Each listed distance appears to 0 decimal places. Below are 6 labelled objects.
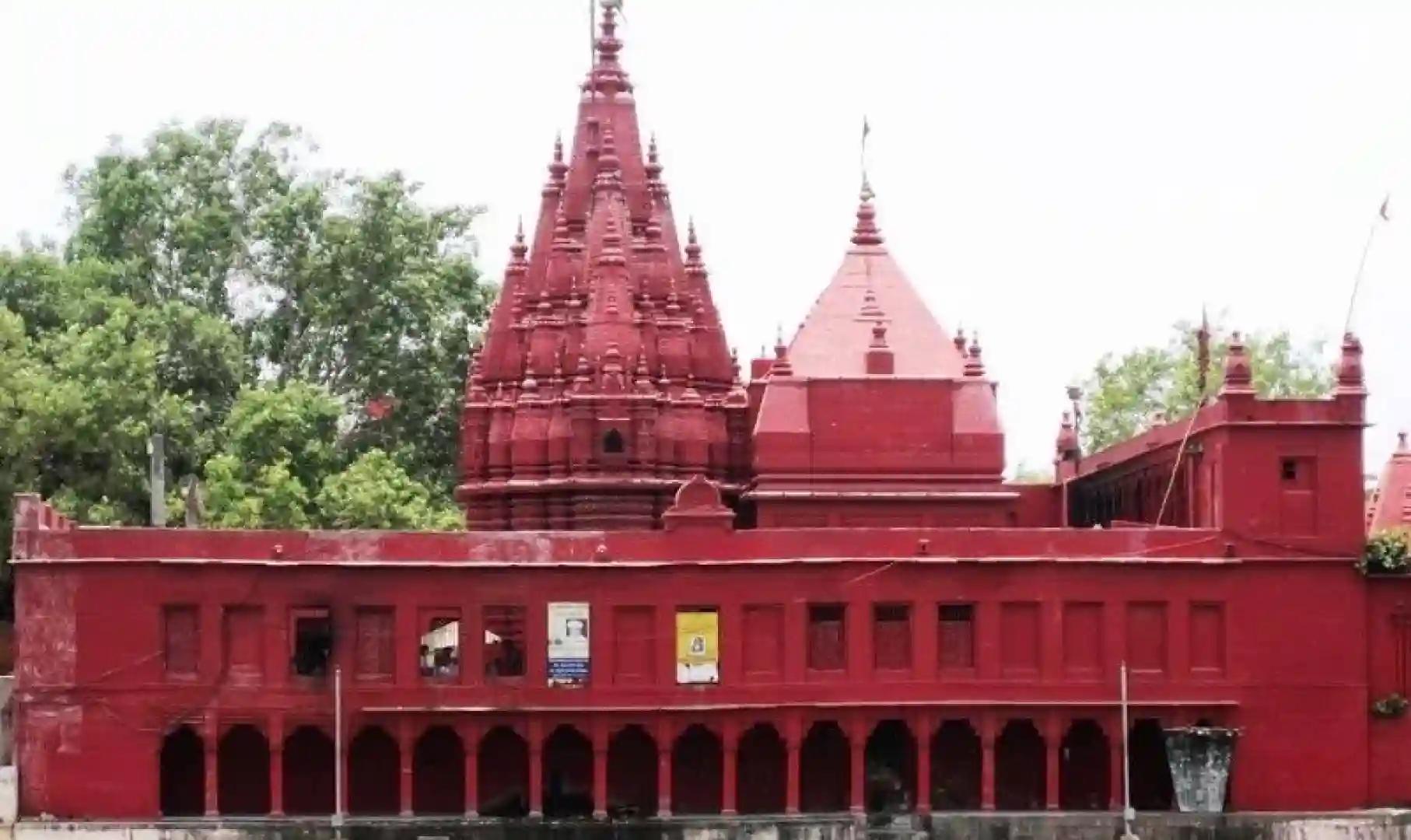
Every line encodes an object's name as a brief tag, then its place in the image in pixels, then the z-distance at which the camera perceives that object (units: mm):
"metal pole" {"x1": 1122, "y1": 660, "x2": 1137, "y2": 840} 57531
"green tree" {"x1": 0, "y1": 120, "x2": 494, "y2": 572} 80875
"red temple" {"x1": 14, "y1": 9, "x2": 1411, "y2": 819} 57656
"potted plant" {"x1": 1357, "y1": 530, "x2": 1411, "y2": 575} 59125
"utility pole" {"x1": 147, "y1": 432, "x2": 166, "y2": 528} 66938
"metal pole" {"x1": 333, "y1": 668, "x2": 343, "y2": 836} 57438
